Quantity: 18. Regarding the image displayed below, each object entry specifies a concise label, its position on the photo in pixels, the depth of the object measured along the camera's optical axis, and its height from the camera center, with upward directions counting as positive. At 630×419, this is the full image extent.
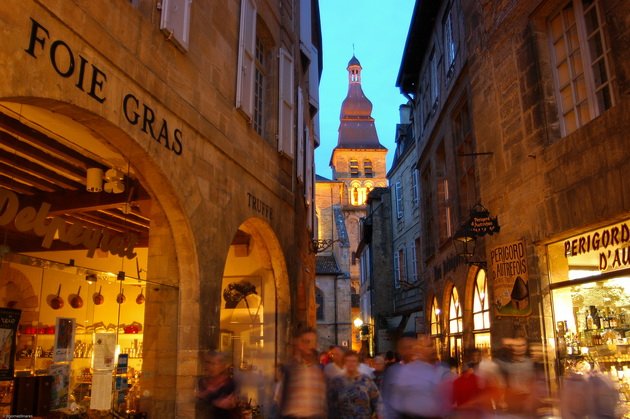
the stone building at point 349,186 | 40.41 +15.92
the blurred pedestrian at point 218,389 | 4.73 -0.44
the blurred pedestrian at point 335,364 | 5.50 -0.30
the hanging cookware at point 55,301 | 6.91 +0.45
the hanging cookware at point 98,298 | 7.09 +0.48
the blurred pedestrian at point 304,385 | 4.58 -0.41
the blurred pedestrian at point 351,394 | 5.04 -0.52
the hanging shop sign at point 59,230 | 5.17 +1.07
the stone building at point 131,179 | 5.07 +1.93
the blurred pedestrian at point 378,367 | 8.98 -0.55
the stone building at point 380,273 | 26.12 +2.81
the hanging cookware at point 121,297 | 7.20 +0.49
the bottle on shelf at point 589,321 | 6.74 +0.12
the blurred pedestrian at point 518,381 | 4.67 -0.41
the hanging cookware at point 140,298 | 7.74 +0.51
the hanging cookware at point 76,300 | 7.14 +0.45
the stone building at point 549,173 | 6.29 +2.00
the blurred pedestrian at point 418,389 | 4.42 -0.43
